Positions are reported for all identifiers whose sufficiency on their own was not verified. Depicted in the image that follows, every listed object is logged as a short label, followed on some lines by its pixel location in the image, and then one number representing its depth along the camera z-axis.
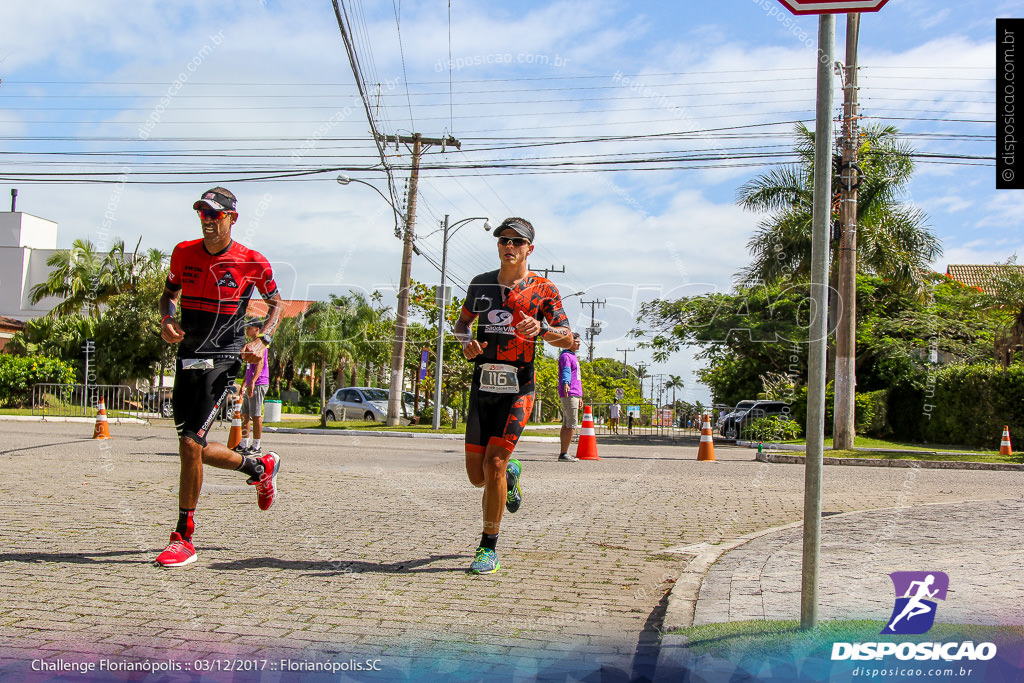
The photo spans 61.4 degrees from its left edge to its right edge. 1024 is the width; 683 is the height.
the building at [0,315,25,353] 41.69
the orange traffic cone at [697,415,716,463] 15.21
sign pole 3.39
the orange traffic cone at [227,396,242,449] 12.56
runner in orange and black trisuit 5.09
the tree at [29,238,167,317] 38.53
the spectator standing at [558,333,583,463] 12.40
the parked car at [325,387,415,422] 31.03
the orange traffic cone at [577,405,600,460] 14.20
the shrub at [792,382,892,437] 27.52
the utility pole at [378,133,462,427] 26.84
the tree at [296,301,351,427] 53.91
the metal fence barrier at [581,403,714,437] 42.38
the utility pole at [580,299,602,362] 68.00
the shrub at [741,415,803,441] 24.30
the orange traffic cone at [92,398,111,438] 15.02
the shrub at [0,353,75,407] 29.20
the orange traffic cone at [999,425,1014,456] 18.67
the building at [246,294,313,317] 58.96
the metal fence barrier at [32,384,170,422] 26.44
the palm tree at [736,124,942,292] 21.98
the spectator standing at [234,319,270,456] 11.19
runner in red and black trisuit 5.11
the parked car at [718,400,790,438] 27.09
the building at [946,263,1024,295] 44.58
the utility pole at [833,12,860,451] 18.53
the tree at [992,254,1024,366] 23.28
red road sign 3.27
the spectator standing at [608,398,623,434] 36.41
